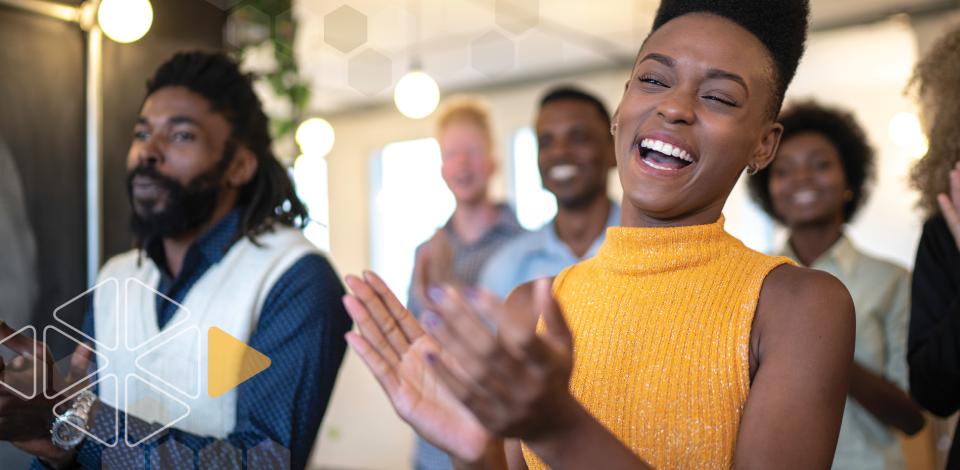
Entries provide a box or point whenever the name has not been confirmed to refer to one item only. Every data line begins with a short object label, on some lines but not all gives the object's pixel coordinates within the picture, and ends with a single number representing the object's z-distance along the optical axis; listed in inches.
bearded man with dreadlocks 36.4
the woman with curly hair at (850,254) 67.7
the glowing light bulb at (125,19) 37.0
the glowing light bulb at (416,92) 159.6
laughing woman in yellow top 28.5
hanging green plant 46.8
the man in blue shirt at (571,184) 85.7
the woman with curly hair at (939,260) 52.7
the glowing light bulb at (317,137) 173.6
